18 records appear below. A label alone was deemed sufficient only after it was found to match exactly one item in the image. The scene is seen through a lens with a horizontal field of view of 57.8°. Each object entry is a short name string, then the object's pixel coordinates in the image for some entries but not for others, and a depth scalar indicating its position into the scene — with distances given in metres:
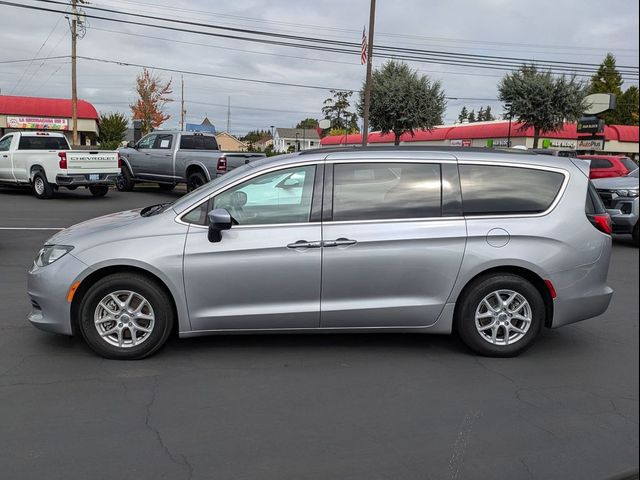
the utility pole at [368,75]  24.61
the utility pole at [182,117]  69.03
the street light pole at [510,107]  34.91
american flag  25.72
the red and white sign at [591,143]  30.42
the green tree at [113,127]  56.19
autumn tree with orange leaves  54.22
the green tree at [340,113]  98.50
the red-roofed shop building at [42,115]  45.47
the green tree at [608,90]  50.03
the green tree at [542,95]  33.97
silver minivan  4.61
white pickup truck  17.17
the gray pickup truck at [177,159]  17.44
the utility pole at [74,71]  29.20
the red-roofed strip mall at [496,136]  44.95
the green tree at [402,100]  34.84
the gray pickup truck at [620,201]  10.89
